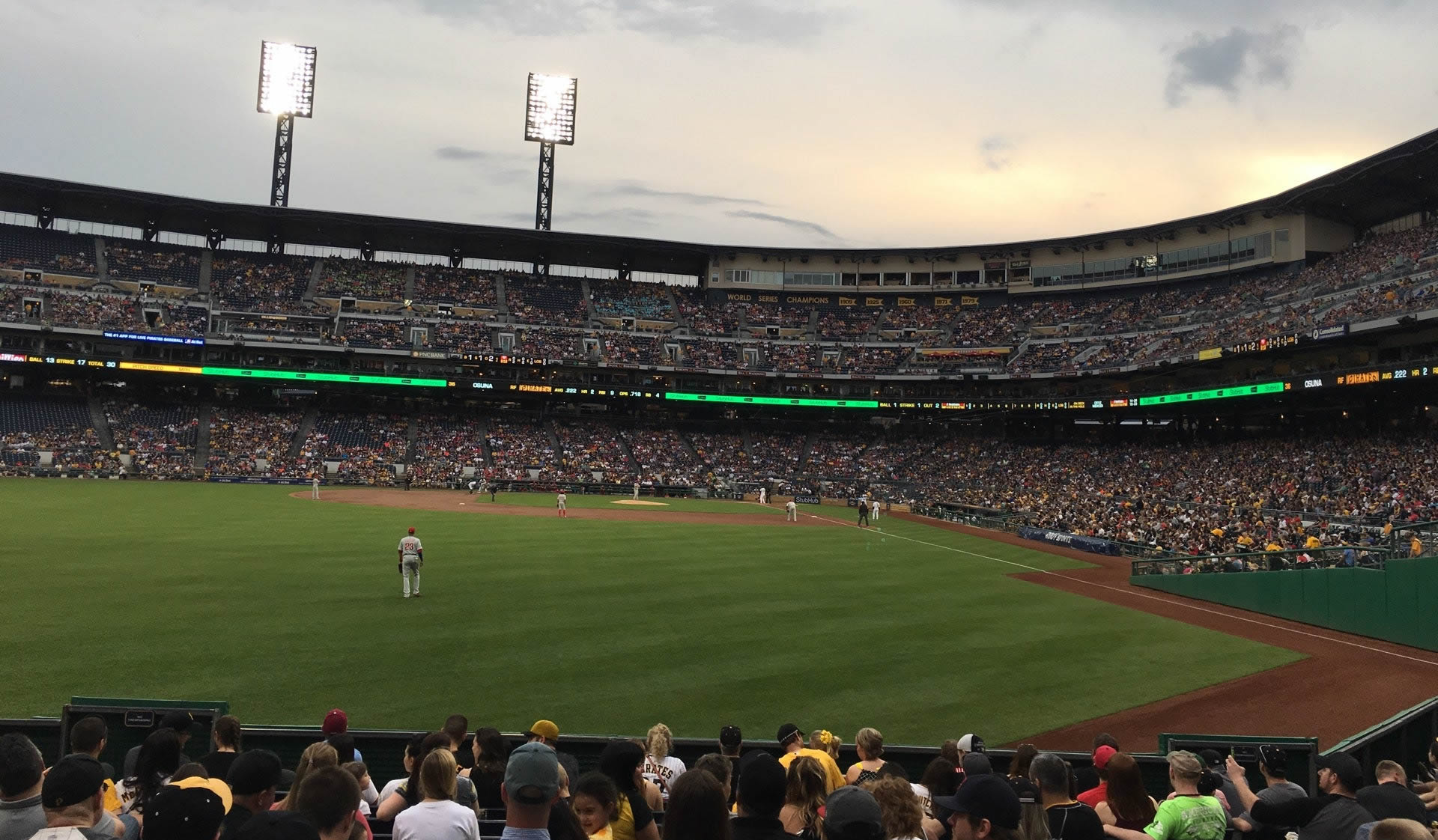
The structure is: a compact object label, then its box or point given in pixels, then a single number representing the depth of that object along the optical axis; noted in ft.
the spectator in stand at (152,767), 18.60
